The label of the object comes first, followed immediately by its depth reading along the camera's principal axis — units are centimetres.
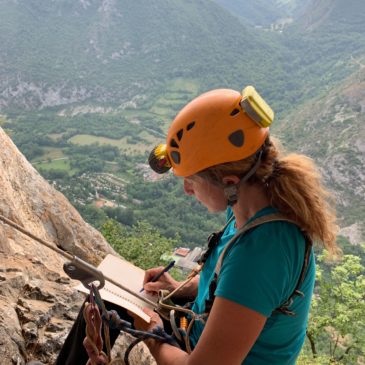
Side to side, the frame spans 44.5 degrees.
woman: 167
